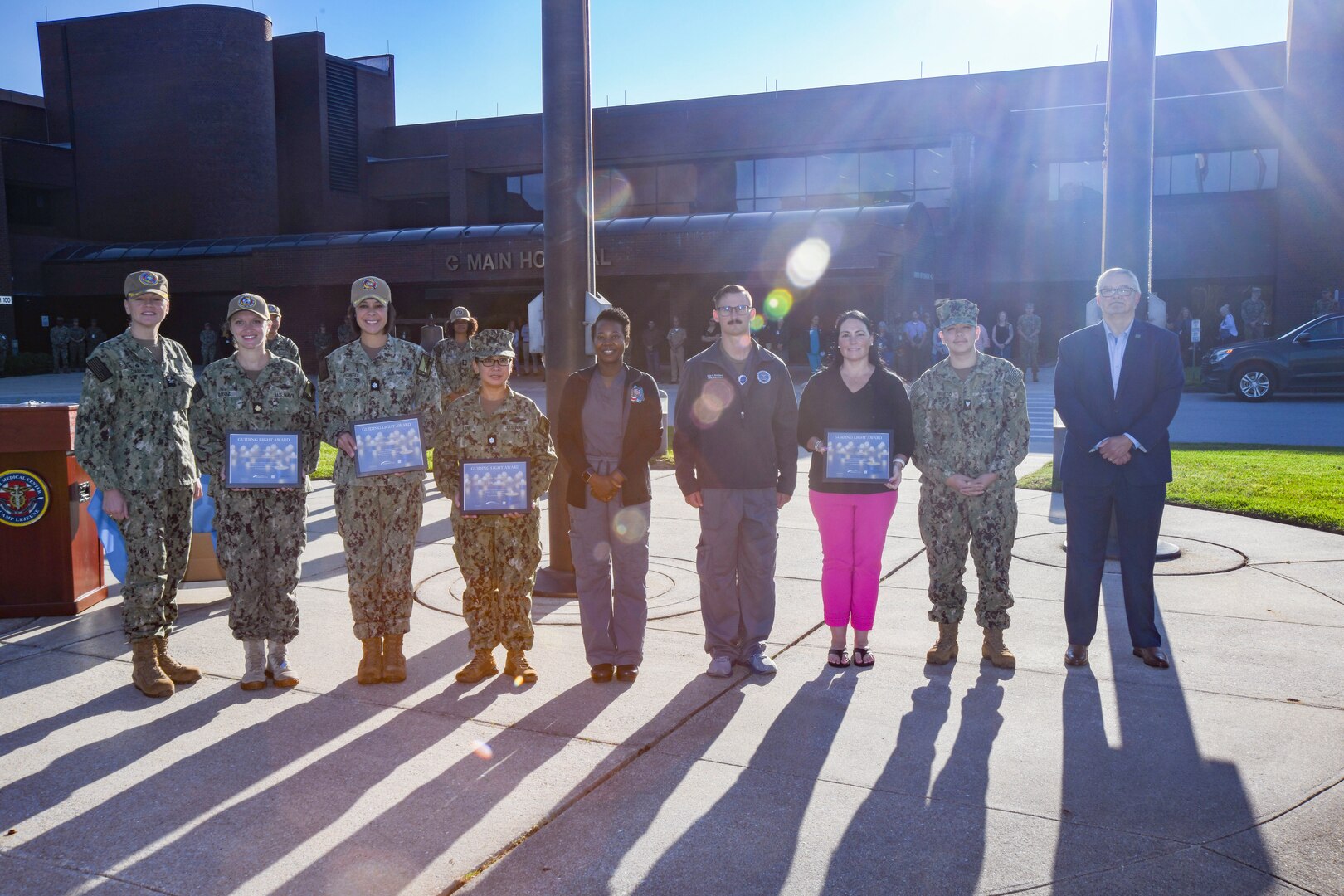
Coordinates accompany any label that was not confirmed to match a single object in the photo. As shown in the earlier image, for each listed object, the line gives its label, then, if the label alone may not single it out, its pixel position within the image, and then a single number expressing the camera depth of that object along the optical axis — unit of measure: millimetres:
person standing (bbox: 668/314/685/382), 27250
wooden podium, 6406
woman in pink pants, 5484
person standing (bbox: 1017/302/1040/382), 25766
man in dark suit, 5480
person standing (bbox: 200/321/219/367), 35812
